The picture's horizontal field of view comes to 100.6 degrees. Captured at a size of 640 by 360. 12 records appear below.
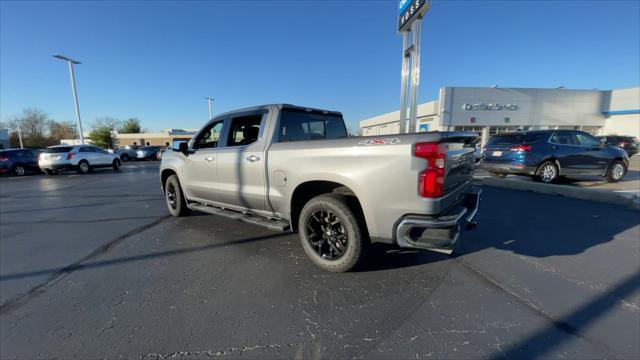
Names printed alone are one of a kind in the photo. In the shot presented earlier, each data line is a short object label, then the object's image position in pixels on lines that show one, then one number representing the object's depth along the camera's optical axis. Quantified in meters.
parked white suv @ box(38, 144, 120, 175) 13.95
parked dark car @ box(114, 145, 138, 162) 28.40
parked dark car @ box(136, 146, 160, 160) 28.73
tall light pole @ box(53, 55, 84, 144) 22.14
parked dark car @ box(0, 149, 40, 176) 14.19
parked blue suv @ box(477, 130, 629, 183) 7.70
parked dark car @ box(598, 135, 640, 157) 16.75
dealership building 28.03
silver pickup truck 2.41
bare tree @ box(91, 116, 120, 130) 66.07
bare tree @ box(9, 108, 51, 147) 58.69
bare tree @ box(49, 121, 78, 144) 66.61
